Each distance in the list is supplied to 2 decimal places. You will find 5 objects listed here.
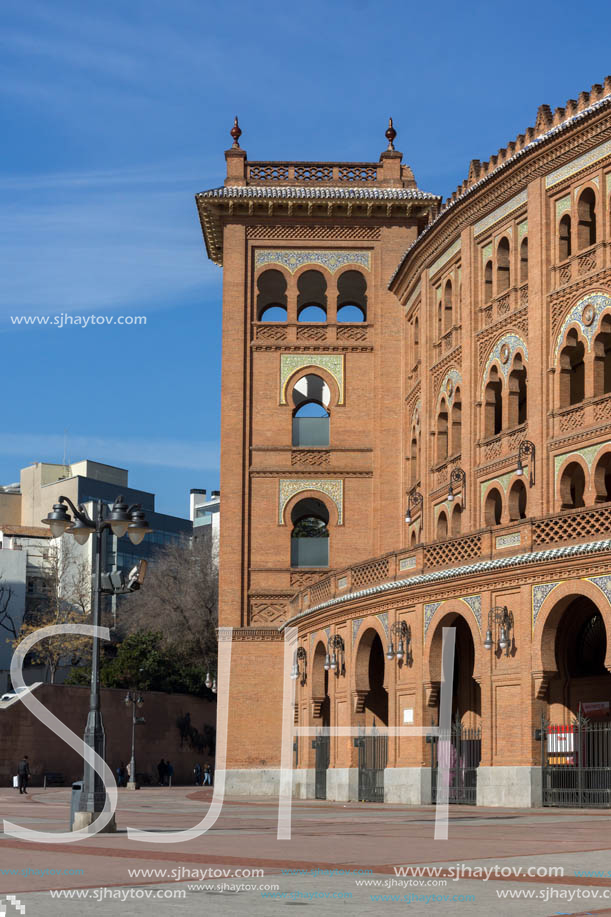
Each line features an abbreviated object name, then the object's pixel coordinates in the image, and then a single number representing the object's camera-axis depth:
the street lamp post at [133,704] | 56.19
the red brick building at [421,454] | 28.67
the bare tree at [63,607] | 72.00
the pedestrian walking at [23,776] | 48.72
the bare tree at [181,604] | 75.31
